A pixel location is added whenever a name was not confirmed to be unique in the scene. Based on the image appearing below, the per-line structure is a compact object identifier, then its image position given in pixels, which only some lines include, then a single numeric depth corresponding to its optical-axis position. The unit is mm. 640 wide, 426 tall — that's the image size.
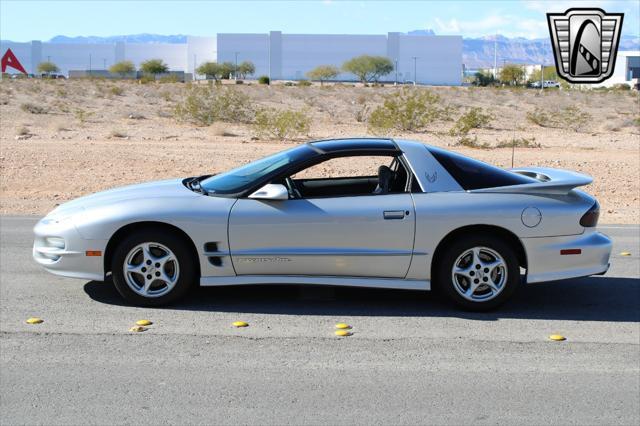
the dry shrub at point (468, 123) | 26578
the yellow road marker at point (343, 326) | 6852
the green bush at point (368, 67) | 105312
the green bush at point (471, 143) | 24234
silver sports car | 7156
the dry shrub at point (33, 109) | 34906
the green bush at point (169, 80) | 62588
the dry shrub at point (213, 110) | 31953
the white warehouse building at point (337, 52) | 116688
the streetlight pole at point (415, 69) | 113650
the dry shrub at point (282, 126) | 25906
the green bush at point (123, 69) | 104312
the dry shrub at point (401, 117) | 28672
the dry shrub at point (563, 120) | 34188
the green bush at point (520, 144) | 24859
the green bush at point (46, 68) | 110756
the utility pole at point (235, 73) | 105688
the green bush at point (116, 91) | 46219
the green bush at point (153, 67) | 105125
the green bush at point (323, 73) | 103875
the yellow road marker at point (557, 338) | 6660
